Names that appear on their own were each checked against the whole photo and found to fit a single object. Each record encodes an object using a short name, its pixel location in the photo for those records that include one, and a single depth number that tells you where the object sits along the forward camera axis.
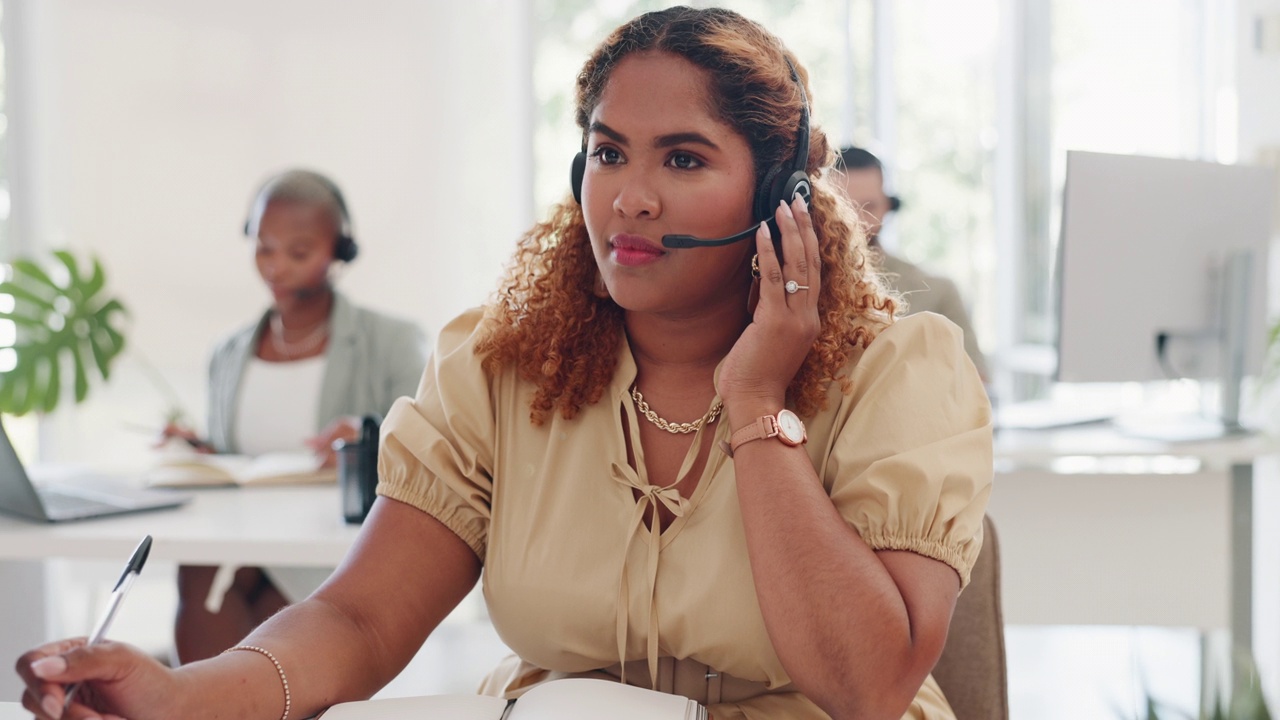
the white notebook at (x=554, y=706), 0.97
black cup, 1.83
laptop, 1.88
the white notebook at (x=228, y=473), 2.25
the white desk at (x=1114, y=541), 2.78
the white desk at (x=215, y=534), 1.79
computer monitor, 2.53
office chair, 1.47
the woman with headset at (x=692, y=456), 1.15
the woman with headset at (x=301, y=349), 2.76
